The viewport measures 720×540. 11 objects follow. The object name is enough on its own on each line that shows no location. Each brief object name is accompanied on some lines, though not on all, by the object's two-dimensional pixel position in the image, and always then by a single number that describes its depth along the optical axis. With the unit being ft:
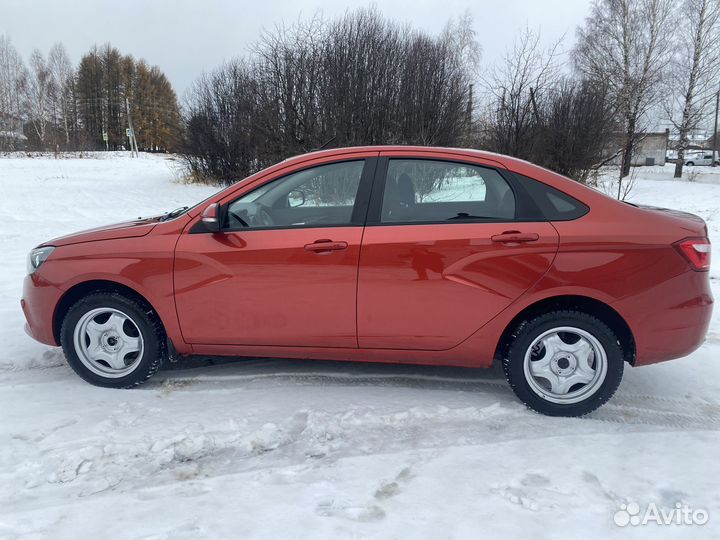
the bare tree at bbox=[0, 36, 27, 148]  151.74
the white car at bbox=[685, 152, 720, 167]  140.26
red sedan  9.73
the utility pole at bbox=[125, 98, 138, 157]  147.13
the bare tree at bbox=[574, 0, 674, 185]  91.35
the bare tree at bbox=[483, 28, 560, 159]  49.14
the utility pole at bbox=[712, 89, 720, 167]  131.46
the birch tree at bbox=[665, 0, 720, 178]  89.66
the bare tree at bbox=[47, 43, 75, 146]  157.28
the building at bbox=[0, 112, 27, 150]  127.75
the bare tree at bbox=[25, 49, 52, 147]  152.97
